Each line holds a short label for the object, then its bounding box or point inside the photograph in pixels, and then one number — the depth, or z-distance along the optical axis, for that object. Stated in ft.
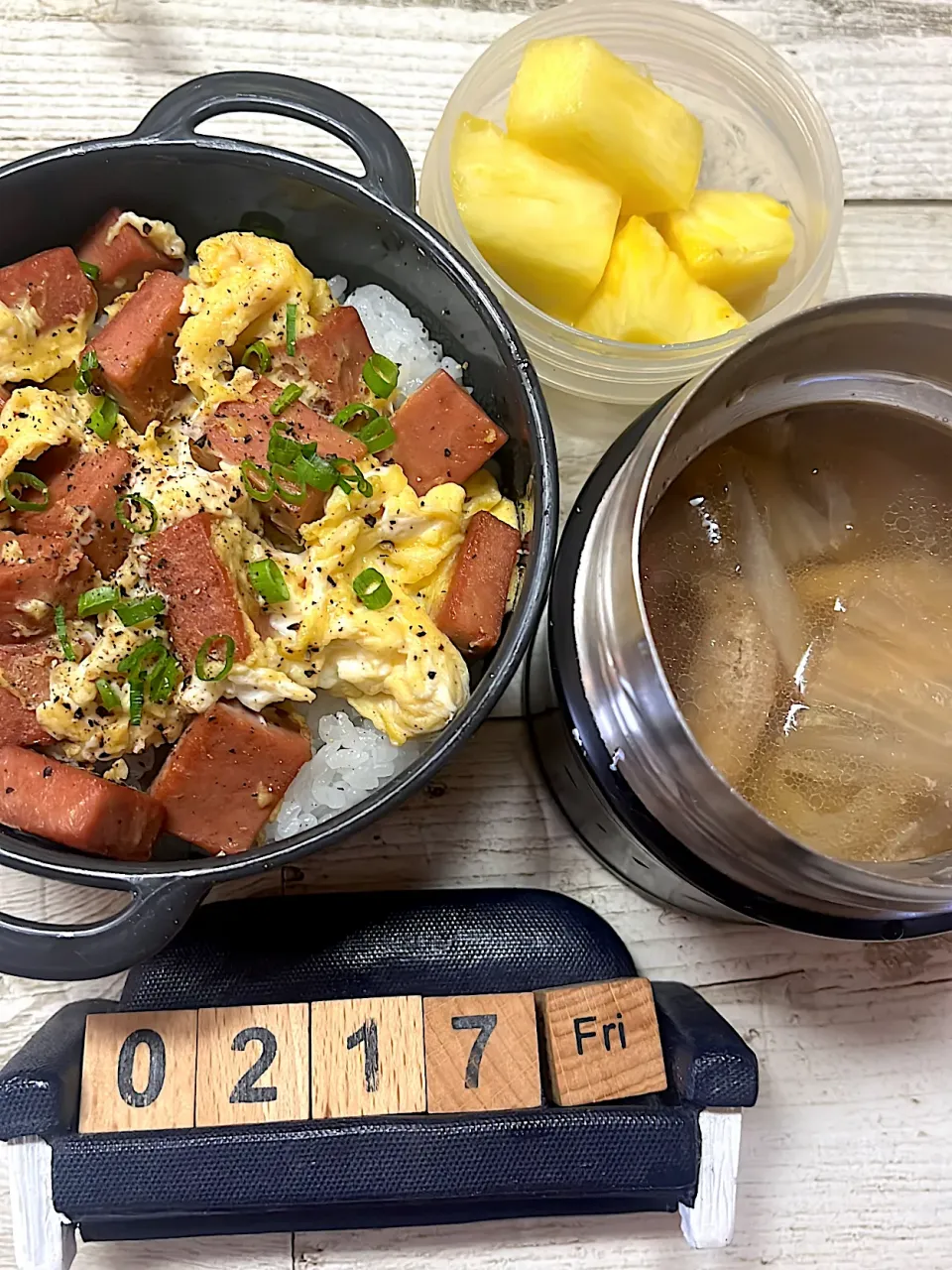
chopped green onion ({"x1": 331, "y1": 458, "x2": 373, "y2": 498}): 0.62
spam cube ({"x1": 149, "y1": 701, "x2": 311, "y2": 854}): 0.59
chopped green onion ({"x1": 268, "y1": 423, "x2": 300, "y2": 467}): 0.60
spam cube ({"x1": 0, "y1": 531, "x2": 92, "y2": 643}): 0.58
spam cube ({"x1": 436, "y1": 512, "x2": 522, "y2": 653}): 0.62
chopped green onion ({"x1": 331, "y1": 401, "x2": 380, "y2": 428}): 0.65
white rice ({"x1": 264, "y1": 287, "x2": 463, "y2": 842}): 0.65
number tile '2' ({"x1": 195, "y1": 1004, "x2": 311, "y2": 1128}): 0.62
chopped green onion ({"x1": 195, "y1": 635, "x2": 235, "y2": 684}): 0.58
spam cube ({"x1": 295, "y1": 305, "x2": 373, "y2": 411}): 0.65
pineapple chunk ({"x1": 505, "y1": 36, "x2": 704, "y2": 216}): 0.68
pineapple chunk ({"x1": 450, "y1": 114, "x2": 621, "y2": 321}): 0.69
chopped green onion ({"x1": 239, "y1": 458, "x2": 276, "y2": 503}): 0.61
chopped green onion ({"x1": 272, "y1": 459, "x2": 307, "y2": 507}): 0.61
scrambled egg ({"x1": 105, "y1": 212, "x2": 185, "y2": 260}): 0.65
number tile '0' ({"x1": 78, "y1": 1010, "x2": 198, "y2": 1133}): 0.61
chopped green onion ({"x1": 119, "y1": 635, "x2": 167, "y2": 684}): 0.58
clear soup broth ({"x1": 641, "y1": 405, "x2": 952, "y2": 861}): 0.58
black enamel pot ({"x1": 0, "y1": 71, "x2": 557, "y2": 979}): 0.54
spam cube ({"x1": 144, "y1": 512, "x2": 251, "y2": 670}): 0.58
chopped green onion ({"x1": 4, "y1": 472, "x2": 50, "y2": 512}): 0.60
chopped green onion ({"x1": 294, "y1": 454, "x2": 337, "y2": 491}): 0.60
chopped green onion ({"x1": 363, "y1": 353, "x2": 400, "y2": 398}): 0.66
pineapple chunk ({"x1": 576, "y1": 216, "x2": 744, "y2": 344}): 0.71
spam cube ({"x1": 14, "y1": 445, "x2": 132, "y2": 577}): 0.59
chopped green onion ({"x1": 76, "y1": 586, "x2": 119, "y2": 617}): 0.59
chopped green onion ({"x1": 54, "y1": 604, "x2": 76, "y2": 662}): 0.59
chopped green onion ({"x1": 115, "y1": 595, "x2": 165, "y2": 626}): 0.58
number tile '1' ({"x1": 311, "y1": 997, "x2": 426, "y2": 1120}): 0.62
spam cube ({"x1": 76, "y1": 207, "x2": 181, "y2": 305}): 0.66
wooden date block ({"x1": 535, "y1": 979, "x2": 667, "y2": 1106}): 0.64
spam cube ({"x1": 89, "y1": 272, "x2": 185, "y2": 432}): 0.63
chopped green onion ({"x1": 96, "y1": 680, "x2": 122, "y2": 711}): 0.58
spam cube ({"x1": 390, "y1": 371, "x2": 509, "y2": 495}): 0.64
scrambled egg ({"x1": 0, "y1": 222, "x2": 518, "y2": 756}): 0.59
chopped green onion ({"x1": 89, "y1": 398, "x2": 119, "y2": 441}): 0.63
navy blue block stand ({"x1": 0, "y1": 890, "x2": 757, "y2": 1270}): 0.60
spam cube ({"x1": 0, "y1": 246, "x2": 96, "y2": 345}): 0.63
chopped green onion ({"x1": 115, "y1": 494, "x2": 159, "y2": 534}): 0.60
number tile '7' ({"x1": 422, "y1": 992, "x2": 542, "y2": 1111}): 0.63
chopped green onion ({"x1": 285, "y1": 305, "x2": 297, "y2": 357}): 0.65
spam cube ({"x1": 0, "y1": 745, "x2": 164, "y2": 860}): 0.56
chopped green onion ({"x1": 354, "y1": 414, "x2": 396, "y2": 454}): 0.65
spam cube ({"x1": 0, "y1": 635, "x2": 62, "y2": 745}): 0.59
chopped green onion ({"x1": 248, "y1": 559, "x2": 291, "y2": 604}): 0.61
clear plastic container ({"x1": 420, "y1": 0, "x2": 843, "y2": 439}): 0.71
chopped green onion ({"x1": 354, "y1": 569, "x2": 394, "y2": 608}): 0.61
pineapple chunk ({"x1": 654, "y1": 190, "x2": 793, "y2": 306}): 0.73
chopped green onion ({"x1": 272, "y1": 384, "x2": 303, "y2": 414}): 0.63
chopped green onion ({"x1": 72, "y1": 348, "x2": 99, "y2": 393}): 0.64
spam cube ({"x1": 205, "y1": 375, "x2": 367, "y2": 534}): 0.61
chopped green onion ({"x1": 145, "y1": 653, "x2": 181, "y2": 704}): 0.59
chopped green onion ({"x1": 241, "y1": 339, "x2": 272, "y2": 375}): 0.65
